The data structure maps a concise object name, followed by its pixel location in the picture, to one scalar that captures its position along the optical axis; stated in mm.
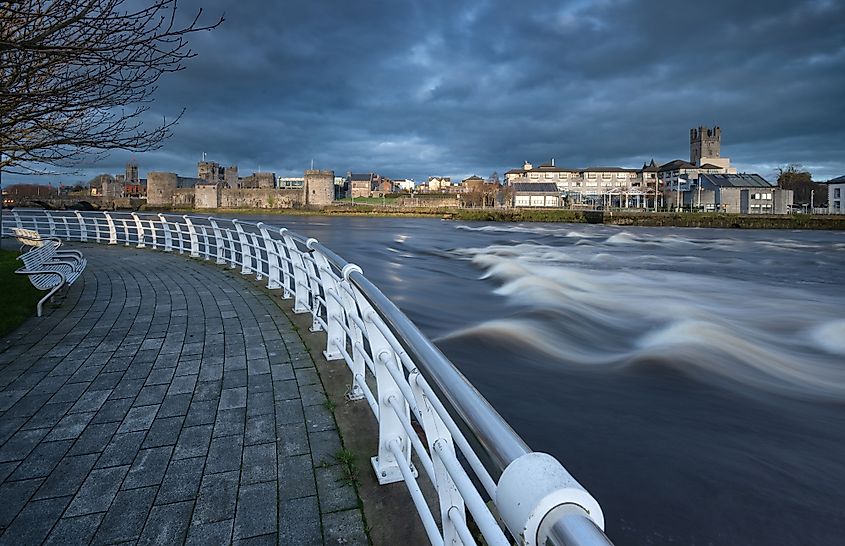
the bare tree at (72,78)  3932
